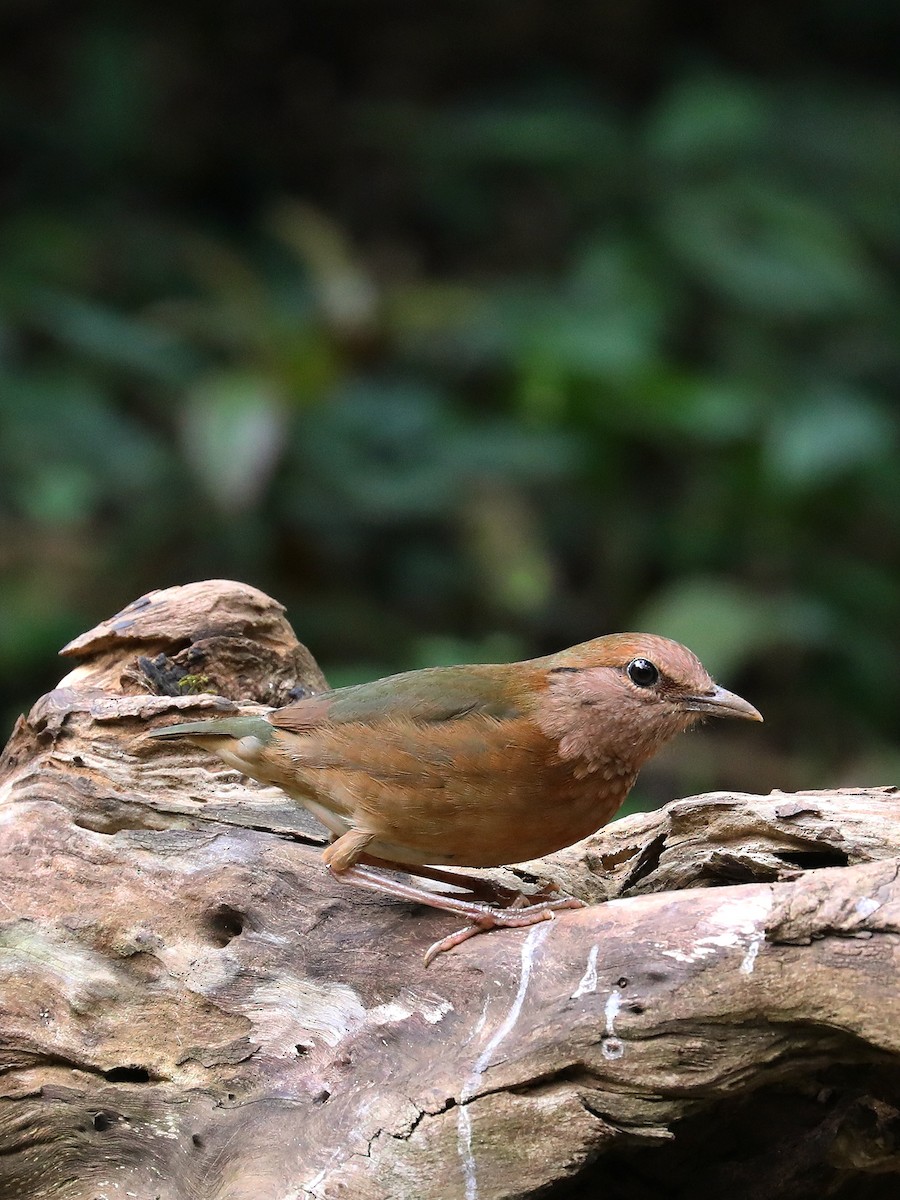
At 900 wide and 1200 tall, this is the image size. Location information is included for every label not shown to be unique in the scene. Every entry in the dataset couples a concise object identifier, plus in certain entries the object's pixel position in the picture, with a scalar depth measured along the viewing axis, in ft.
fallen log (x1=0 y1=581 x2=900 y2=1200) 21.20
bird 25.49
